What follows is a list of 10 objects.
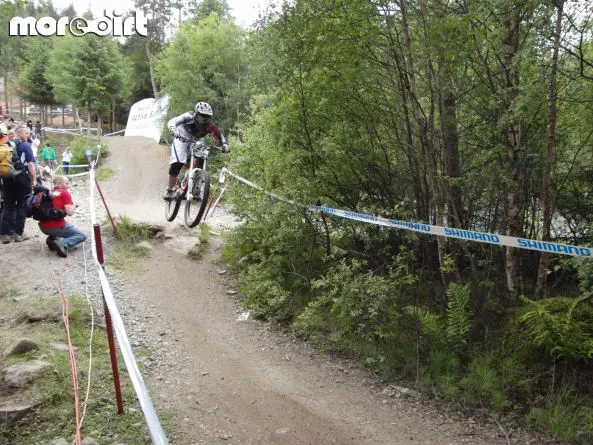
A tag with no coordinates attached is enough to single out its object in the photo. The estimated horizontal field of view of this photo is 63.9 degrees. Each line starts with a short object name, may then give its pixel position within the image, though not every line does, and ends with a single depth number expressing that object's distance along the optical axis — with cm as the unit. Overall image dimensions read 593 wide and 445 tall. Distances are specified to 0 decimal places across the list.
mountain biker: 862
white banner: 3133
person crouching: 822
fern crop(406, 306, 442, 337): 520
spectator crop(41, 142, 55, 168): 1939
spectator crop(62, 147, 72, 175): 2245
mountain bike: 870
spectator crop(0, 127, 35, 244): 841
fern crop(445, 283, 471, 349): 511
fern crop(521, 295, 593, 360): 432
